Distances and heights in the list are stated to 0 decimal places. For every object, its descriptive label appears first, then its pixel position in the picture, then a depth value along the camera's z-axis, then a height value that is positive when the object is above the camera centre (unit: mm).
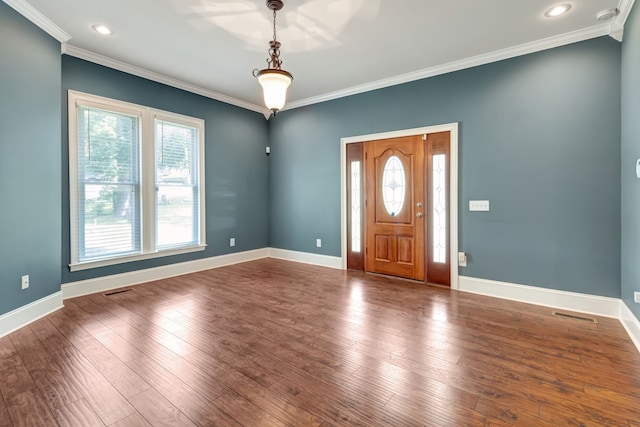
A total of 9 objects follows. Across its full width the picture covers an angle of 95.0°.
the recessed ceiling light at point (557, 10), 2711 +1878
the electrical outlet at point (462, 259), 3875 -654
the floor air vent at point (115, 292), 3692 -1044
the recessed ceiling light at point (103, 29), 3021 +1916
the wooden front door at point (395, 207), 4242 +50
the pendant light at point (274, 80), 2586 +1167
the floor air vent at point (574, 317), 2943 -1115
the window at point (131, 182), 3626 +420
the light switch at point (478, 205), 3729 +57
